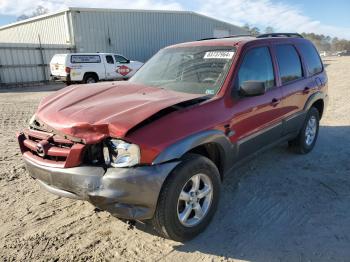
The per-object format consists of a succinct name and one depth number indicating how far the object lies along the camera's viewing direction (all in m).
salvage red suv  2.81
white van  17.16
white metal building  20.52
